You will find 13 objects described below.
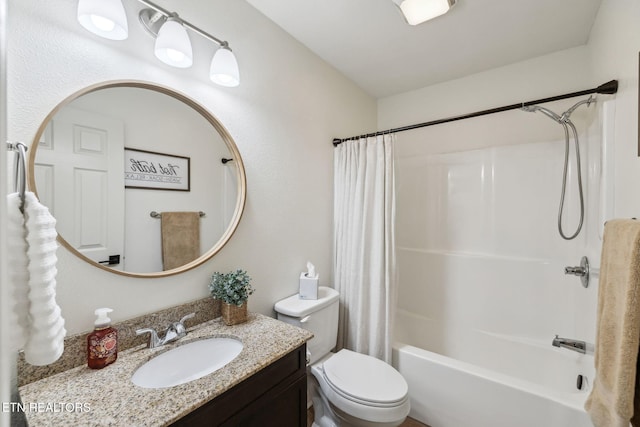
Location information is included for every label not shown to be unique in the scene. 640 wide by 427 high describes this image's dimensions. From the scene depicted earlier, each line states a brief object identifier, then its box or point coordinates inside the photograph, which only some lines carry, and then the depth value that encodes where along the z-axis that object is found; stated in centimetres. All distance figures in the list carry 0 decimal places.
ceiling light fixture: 140
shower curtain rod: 124
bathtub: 135
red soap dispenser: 89
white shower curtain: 181
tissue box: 167
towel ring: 60
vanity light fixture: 88
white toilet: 129
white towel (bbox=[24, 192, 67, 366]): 59
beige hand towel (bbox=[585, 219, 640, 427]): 73
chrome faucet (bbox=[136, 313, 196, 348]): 104
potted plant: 124
